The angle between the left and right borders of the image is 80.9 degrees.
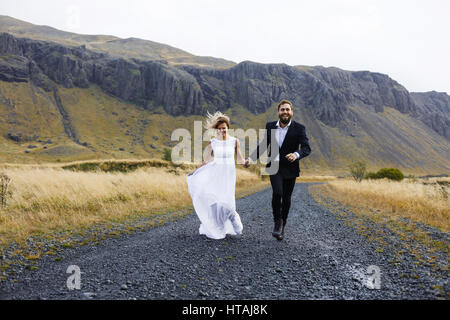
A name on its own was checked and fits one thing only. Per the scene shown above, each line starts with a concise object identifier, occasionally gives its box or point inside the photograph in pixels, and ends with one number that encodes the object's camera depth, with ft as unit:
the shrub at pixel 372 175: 121.37
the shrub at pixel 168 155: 112.83
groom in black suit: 18.66
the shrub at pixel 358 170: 109.91
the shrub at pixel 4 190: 23.75
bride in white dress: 19.16
